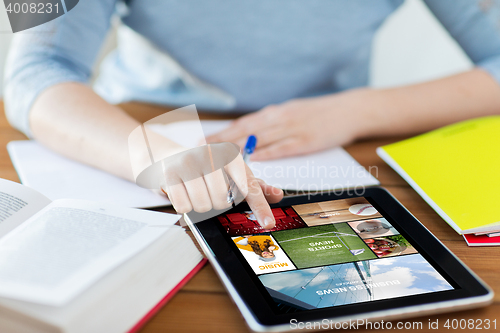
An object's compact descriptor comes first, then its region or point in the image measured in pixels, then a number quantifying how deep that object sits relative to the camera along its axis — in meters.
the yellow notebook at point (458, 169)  1.27
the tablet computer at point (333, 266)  1.11
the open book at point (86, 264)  1.06
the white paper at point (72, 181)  1.33
